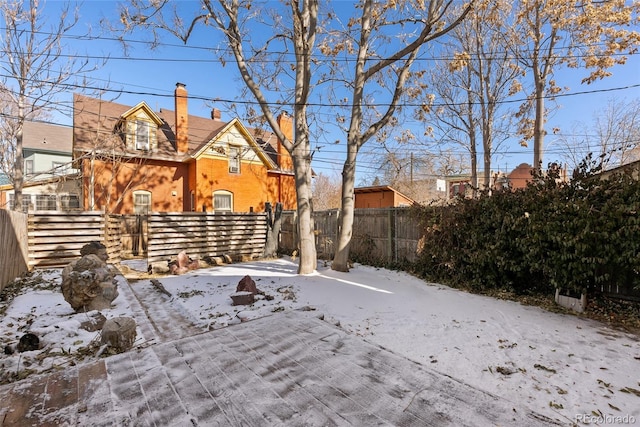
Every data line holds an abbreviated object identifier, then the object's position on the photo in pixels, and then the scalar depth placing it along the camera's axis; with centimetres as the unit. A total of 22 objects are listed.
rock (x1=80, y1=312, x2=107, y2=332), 391
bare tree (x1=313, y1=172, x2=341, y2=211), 3122
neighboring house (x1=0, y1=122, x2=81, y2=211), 1587
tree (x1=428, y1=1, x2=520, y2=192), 1424
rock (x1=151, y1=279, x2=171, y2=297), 625
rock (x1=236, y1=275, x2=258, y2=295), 574
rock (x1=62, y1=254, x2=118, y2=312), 453
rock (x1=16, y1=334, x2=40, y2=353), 332
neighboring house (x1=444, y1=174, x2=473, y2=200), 2399
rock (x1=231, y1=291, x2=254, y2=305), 530
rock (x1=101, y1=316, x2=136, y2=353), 330
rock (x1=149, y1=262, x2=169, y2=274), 846
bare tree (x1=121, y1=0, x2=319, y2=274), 745
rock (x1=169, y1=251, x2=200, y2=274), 846
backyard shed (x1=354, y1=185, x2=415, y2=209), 1441
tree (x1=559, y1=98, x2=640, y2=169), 1662
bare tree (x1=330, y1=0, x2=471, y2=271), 784
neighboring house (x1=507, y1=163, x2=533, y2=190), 2572
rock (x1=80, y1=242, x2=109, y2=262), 763
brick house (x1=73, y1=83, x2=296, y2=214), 1360
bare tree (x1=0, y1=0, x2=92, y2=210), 1038
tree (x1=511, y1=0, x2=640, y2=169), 1007
